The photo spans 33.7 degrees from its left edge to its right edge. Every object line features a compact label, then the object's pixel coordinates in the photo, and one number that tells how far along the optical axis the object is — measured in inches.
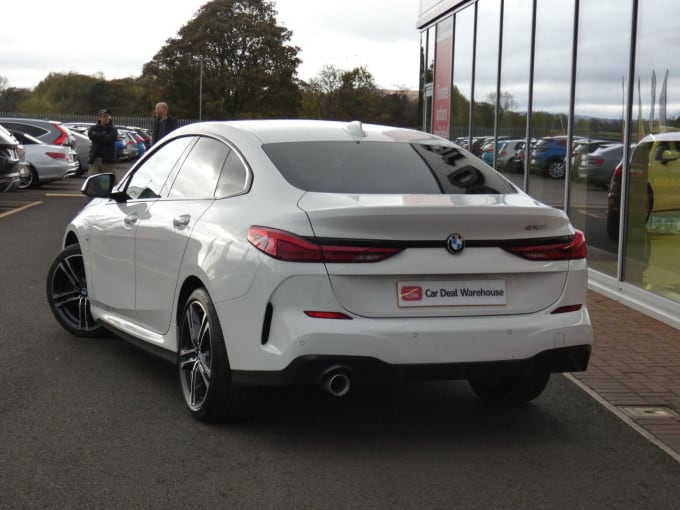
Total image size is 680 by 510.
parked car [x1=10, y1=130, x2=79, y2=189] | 1057.5
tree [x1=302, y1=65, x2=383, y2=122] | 2775.6
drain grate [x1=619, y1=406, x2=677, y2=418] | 240.1
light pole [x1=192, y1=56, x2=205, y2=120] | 3485.0
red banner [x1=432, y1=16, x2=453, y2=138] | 786.2
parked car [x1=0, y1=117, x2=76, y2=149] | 1075.9
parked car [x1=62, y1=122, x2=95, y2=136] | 1611.7
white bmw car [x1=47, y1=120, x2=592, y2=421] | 193.3
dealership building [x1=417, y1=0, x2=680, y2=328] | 390.0
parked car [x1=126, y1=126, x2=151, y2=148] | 1971.0
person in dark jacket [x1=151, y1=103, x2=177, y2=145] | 704.4
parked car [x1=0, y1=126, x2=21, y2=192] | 774.9
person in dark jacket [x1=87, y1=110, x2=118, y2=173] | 772.6
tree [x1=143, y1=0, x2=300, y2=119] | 3639.3
